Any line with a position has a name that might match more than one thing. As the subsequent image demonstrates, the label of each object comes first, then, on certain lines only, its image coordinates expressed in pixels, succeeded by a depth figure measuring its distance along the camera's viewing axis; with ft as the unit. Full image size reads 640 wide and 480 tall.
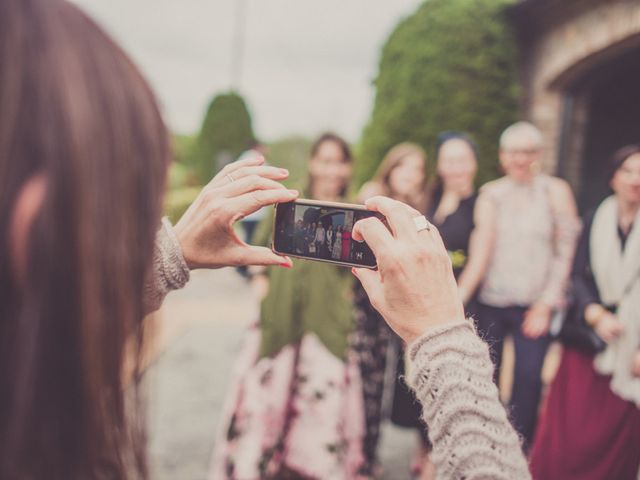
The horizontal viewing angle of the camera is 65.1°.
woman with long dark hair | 1.78
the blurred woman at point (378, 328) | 9.86
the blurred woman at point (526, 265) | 9.82
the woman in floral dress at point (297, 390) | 8.54
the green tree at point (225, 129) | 58.08
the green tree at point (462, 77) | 18.49
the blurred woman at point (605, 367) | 7.58
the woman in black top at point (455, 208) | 9.29
